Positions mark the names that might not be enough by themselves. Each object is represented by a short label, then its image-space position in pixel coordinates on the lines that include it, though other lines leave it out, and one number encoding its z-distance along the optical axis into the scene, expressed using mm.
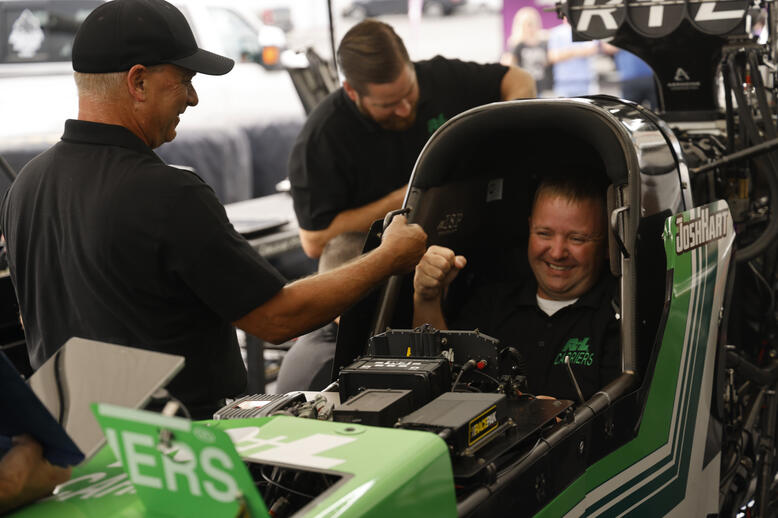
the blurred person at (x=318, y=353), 3730
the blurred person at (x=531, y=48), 12281
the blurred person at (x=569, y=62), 12570
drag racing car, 1643
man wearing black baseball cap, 2199
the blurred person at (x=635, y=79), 10578
